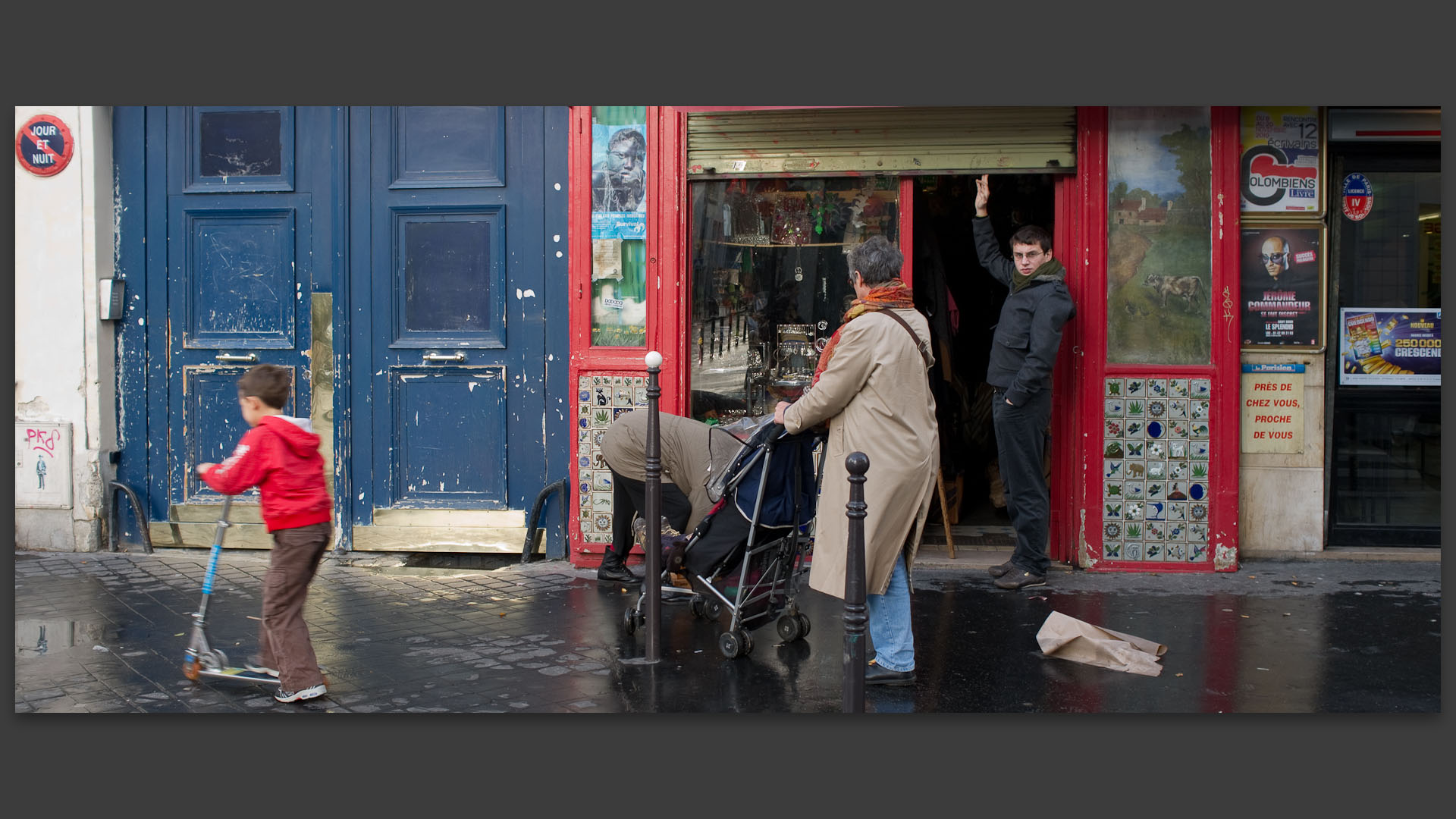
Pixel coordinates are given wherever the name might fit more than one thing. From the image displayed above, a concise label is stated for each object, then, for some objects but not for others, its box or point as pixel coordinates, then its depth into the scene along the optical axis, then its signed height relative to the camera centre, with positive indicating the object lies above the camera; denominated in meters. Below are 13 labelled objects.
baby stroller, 5.59 -0.72
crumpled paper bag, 5.62 -1.26
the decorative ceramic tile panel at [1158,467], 7.60 -0.52
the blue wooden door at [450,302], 7.87 +0.58
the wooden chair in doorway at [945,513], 7.84 -0.85
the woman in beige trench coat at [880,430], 5.13 -0.19
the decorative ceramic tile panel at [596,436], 7.75 -0.32
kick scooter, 5.23 -1.21
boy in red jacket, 4.84 -0.46
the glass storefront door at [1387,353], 7.76 +0.21
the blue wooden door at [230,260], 8.07 +0.89
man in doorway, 7.18 -0.13
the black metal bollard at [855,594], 4.36 -0.77
